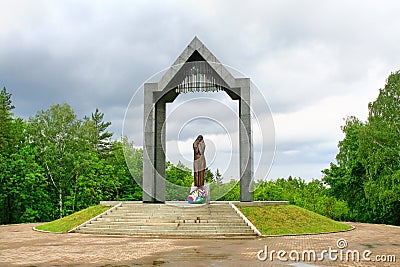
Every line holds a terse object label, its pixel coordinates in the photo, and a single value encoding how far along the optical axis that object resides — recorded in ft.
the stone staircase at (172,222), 51.95
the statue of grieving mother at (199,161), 66.28
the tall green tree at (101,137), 144.56
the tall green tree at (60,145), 104.82
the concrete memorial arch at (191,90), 65.82
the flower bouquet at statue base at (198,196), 65.10
